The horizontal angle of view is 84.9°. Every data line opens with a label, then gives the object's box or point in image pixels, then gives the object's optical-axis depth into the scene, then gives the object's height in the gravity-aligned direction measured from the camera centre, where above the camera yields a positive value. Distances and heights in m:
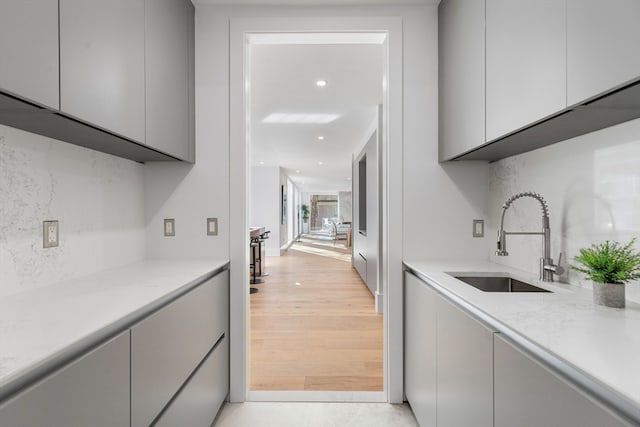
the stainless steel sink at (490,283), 1.77 -0.36
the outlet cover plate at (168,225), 2.18 -0.08
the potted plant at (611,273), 1.07 -0.19
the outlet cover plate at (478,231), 2.18 -0.12
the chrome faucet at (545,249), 1.52 -0.17
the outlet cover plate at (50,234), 1.41 -0.09
